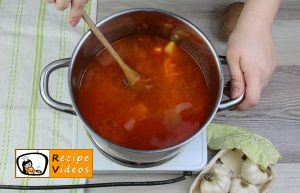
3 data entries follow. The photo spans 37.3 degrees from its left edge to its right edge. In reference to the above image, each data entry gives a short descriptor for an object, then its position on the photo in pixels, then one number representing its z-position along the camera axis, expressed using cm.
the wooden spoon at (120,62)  62
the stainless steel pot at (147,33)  63
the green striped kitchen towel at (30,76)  84
